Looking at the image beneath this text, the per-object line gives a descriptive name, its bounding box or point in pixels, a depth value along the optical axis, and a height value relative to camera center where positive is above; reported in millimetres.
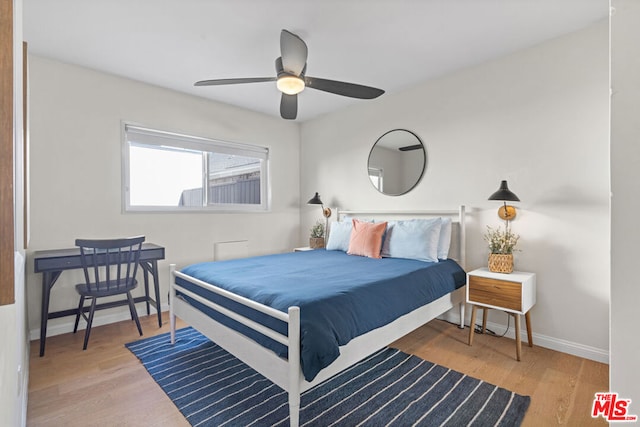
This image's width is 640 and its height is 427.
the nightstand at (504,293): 2379 -638
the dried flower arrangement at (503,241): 2707 -253
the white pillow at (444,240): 3029 -266
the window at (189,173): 3445 +511
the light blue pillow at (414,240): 2945 -265
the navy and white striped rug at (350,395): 1752 -1144
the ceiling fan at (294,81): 2020 +989
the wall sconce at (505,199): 2562 +110
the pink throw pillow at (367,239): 3217 -279
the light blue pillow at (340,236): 3652 -274
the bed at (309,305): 1571 -582
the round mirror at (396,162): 3510 +601
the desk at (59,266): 2498 -439
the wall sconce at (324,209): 4371 +58
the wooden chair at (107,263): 2576 -425
